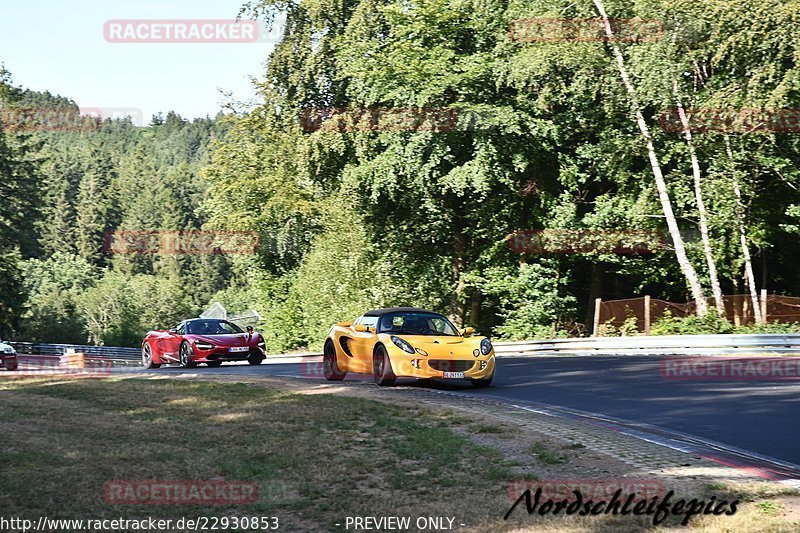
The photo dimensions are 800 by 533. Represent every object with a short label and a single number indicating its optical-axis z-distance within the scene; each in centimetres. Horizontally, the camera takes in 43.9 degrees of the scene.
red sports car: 2578
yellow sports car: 1712
